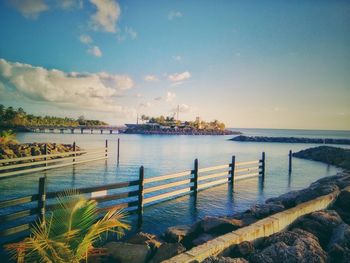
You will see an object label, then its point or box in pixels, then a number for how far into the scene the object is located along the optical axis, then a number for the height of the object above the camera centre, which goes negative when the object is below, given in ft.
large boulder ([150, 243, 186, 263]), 17.89 -8.88
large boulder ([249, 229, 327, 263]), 14.48 -7.17
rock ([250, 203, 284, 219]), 29.06 -9.28
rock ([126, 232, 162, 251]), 20.18 -9.50
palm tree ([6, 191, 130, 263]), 12.58 -5.78
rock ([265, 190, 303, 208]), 34.41 -9.65
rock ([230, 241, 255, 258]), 16.14 -7.70
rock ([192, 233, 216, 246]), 22.21 -9.79
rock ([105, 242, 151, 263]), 18.17 -9.18
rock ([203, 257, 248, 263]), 13.43 -6.98
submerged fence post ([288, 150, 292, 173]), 78.04 -10.09
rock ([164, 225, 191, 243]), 22.88 -9.77
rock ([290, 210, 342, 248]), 19.92 -7.58
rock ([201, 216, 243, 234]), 23.94 -9.17
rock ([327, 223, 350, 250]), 17.07 -7.37
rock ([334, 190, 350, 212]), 27.73 -7.63
